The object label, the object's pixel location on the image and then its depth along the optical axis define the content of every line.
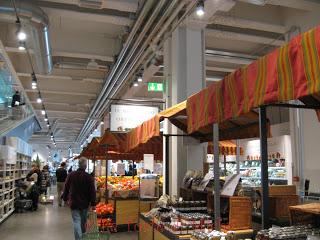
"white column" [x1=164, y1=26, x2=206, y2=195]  6.94
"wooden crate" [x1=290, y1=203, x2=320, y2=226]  3.42
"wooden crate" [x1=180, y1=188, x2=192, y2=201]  5.88
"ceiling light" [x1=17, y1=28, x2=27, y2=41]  6.83
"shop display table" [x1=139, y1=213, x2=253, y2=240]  4.16
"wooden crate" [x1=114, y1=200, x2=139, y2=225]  9.07
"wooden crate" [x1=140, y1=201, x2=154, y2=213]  8.66
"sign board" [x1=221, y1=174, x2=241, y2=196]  4.50
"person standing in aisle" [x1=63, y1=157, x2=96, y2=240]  6.70
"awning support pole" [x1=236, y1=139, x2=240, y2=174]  11.24
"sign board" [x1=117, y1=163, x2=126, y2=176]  17.16
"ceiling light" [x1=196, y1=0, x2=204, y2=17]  5.61
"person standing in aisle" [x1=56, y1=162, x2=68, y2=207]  16.06
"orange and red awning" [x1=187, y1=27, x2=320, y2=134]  2.34
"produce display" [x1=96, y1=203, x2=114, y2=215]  9.11
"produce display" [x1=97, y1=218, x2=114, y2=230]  8.91
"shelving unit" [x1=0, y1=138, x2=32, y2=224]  10.66
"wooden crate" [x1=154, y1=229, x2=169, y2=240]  4.84
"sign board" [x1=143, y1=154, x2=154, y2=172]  9.52
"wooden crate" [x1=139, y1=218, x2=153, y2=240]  5.60
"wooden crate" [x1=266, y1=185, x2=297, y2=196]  4.10
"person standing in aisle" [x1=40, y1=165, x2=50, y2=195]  19.05
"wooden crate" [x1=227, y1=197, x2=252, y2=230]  4.24
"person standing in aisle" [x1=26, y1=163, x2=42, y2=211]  14.02
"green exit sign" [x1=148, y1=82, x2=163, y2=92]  12.17
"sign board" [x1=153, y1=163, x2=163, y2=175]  11.91
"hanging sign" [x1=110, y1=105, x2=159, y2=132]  10.56
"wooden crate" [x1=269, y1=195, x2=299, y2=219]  3.89
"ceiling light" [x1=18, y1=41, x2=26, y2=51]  8.22
